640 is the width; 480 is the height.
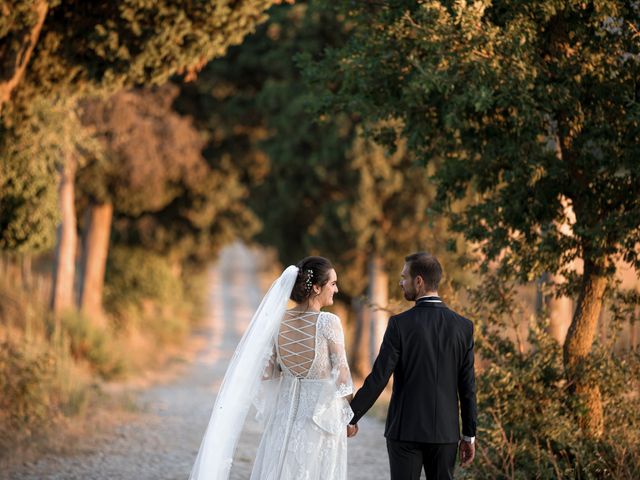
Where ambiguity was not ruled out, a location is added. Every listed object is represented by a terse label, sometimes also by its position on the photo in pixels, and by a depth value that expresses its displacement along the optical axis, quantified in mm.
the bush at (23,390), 18875
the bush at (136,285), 43750
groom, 10109
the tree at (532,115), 12867
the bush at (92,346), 32656
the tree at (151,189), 36656
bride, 11234
